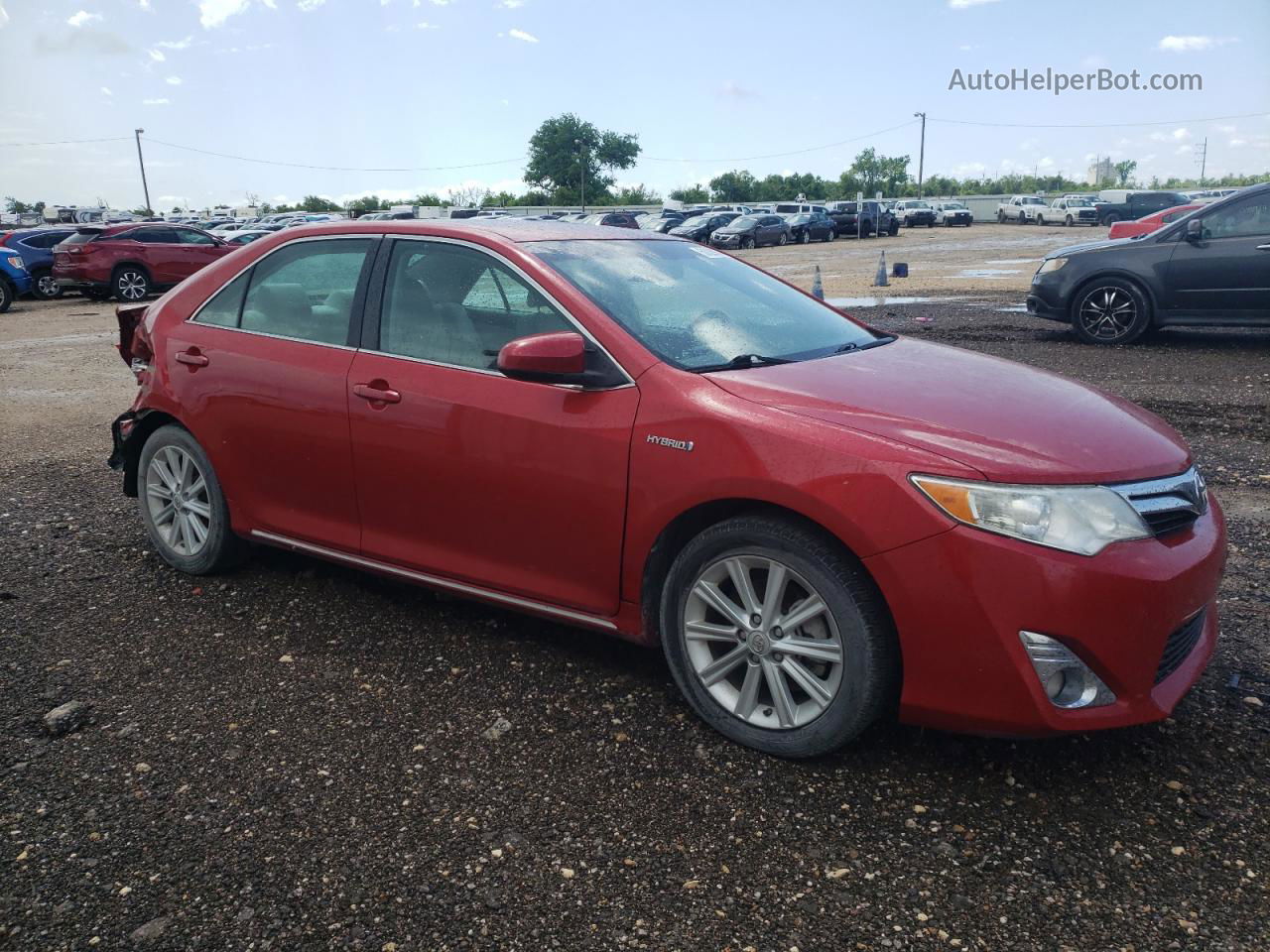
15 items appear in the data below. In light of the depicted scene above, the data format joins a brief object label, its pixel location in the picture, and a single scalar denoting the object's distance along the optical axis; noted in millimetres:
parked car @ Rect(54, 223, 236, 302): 20828
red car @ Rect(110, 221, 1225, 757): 2756
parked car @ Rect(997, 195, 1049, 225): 59781
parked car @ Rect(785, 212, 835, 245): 45438
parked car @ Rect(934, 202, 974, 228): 58781
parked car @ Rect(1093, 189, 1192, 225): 49459
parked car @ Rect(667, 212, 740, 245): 41925
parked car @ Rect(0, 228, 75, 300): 21969
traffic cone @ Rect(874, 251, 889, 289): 19156
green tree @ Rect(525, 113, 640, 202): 102938
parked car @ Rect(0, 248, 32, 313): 20297
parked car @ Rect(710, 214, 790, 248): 40194
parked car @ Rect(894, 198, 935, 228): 58781
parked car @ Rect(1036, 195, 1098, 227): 54375
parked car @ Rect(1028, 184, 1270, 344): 10164
